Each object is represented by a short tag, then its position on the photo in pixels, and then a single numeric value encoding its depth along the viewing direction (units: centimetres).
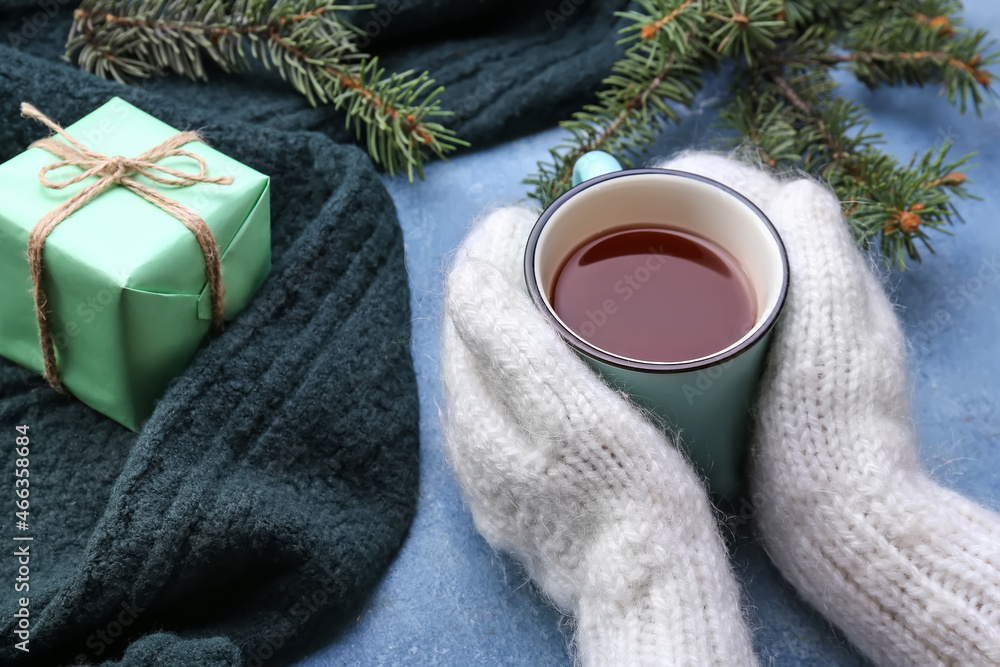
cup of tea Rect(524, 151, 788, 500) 48
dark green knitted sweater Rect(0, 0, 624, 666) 54
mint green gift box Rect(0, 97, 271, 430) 54
